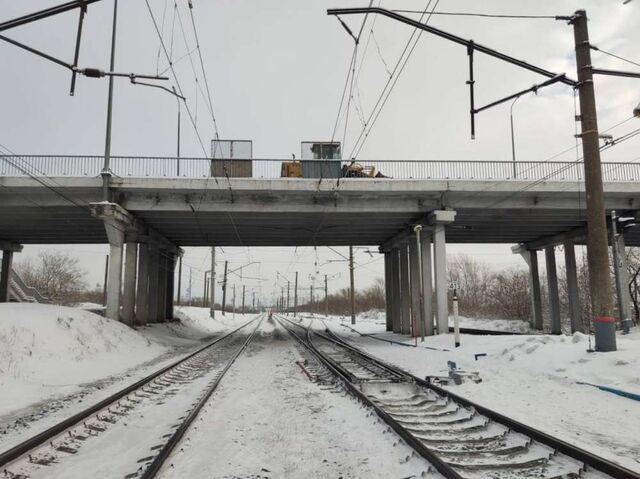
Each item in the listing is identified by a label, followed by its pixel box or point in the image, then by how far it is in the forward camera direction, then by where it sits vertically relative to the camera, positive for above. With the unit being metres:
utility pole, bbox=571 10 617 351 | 11.70 +2.55
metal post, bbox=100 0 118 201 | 20.83 +7.23
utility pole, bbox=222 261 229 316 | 65.53 +2.48
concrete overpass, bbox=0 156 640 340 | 21.78 +4.70
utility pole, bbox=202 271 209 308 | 72.97 +3.47
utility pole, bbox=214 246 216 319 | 50.84 +3.19
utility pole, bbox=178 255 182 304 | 52.84 +3.22
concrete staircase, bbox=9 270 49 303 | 37.97 +1.06
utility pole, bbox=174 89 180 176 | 22.60 +6.54
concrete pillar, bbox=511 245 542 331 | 36.50 +0.76
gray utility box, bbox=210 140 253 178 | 23.10 +7.34
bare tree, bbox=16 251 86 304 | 57.85 +3.16
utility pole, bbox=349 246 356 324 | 43.25 +2.65
